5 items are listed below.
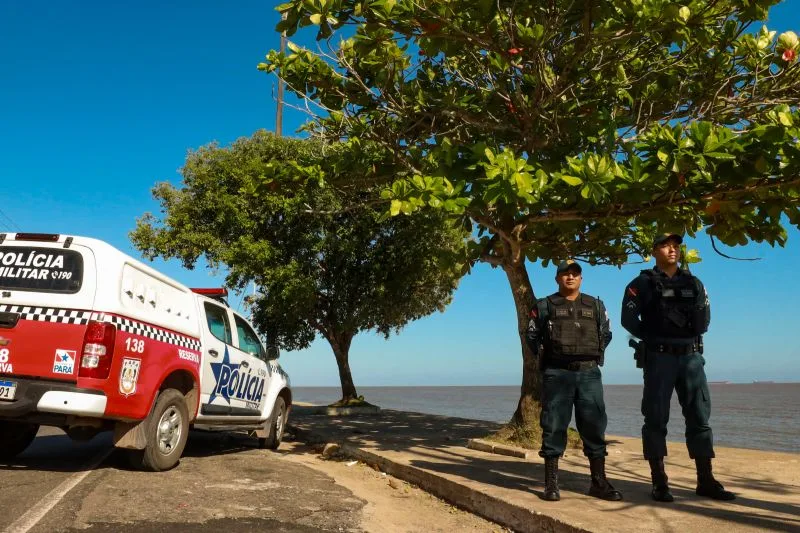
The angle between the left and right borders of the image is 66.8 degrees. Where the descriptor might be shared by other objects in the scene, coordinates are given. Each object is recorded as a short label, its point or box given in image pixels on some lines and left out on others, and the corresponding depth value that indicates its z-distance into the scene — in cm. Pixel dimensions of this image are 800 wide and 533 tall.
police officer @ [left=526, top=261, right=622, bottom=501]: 492
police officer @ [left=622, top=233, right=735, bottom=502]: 486
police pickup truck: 525
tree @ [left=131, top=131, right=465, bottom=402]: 1542
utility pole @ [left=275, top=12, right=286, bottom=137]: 2003
